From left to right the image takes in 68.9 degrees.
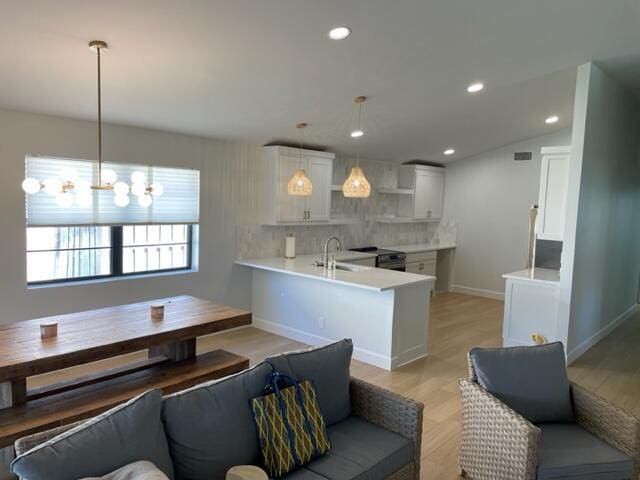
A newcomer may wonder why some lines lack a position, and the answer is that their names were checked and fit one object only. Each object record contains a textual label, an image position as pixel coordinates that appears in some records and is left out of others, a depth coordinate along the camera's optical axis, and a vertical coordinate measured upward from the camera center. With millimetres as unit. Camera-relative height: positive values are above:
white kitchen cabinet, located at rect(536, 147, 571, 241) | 4906 +290
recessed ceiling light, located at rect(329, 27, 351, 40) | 3090 +1187
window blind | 4098 -15
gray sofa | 1937 -1019
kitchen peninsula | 4602 -1046
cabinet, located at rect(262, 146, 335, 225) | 5777 +299
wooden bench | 2496 -1203
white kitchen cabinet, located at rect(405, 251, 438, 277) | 7711 -841
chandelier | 2793 +70
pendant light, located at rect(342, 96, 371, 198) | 4637 +255
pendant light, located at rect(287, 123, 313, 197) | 4966 +252
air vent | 7617 +1014
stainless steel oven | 6930 -697
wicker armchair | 2271 -1118
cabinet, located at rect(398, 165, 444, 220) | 7961 +421
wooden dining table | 2557 -943
